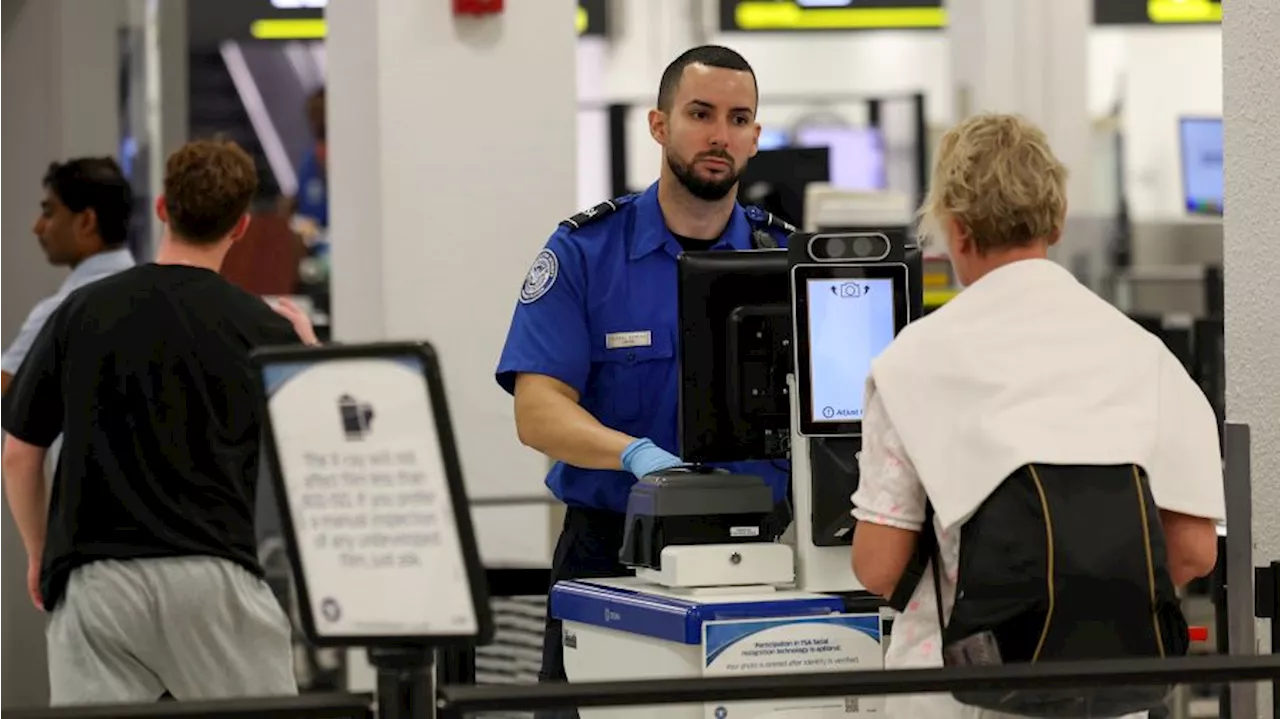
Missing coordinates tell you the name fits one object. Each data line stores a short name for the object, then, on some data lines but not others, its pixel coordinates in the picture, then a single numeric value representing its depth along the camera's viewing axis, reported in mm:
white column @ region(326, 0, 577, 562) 11498
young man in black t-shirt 7513
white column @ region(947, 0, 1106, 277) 22097
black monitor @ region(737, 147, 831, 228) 16989
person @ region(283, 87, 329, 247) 20503
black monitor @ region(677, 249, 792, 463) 6554
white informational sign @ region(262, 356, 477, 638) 4067
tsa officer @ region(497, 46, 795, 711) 7213
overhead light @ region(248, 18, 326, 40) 24899
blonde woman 5067
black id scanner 6021
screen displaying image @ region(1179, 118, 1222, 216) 25767
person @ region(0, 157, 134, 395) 9947
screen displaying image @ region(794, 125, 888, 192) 24404
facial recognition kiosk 5794
